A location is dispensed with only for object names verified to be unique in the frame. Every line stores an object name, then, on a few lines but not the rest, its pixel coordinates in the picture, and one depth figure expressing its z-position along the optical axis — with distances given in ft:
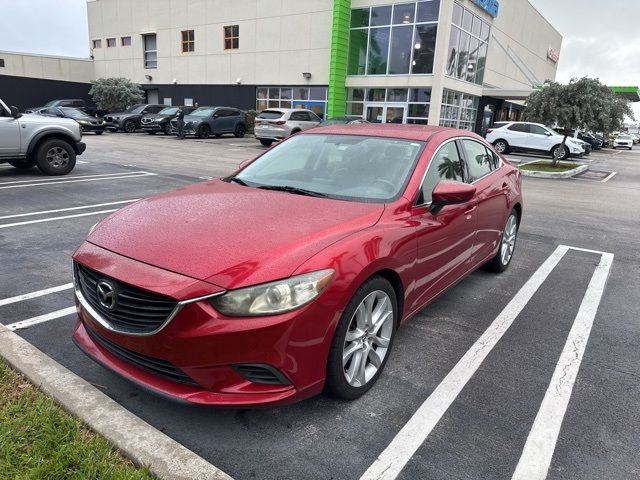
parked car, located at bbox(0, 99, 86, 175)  31.09
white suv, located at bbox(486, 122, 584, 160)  72.49
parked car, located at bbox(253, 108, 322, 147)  68.39
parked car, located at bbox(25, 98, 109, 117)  93.04
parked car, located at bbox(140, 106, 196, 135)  86.99
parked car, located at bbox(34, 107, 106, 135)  75.97
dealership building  83.25
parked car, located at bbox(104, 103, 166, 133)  90.58
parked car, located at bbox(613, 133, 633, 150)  150.00
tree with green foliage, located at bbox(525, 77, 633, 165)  53.83
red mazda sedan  7.45
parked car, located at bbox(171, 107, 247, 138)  81.66
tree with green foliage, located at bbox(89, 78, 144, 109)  114.73
